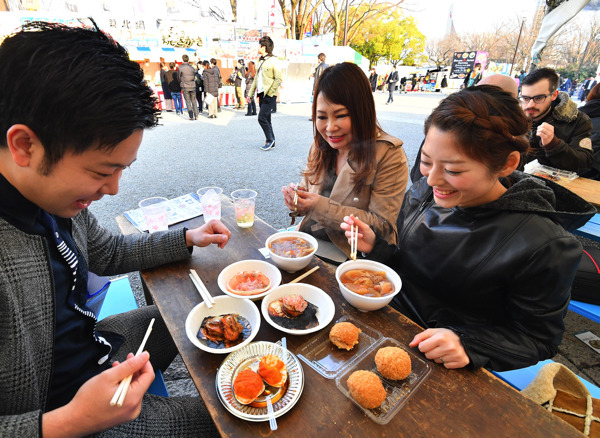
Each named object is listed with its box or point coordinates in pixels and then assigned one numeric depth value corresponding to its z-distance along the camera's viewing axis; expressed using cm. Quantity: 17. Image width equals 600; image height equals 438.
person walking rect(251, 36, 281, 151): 812
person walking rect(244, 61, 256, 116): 1283
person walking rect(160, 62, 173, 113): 1306
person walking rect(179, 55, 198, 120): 1138
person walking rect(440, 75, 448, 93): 2758
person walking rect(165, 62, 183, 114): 1214
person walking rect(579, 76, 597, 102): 1566
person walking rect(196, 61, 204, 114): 1292
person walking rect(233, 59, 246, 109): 1418
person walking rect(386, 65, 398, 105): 1870
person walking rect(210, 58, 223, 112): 1290
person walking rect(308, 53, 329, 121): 1151
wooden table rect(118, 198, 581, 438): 94
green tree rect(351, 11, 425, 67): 3325
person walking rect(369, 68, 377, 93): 2087
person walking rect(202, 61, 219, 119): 1234
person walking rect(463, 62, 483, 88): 1612
